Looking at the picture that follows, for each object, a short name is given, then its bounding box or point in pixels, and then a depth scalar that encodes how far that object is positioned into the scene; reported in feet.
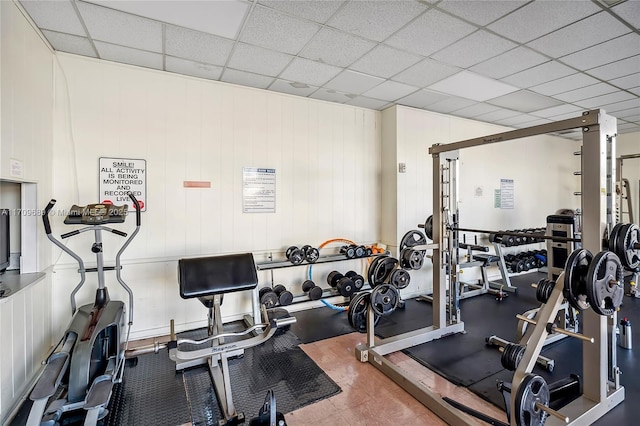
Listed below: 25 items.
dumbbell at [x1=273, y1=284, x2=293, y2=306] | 11.11
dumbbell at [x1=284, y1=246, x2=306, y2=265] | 11.49
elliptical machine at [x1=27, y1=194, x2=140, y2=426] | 5.86
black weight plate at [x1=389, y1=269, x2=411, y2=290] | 9.24
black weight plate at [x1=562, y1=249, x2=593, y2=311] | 5.56
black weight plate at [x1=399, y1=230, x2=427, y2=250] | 11.57
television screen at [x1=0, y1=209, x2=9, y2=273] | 7.06
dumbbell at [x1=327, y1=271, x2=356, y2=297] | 11.99
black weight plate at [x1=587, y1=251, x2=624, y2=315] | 5.44
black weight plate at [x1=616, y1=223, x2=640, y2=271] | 6.36
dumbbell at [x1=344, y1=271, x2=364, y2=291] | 12.40
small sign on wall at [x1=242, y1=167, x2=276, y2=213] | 11.58
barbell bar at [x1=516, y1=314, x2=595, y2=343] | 5.63
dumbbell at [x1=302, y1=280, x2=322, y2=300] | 11.60
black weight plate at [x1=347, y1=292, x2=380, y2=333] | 8.73
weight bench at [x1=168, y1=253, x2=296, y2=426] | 6.83
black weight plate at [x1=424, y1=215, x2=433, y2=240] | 11.82
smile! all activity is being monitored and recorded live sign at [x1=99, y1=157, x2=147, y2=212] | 9.49
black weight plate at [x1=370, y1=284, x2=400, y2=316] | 8.70
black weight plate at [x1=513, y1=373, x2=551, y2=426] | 5.02
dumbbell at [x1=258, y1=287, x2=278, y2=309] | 10.82
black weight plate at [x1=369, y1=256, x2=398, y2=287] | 9.74
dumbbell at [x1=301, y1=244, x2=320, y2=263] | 11.69
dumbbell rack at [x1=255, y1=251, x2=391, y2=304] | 11.21
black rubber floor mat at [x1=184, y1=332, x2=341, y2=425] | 6.81
